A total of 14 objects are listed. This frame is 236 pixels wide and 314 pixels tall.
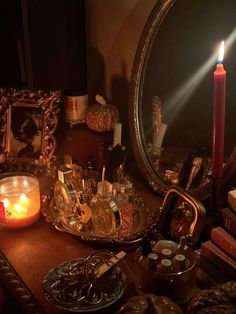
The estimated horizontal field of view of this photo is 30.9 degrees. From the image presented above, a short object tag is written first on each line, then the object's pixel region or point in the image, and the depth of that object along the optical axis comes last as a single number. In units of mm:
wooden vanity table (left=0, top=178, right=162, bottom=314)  767
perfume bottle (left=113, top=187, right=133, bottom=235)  942
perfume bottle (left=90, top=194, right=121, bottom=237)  931
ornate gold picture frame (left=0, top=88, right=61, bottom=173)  1177
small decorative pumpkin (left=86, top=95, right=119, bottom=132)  1207
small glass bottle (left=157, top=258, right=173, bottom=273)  721
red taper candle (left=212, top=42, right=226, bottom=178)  795
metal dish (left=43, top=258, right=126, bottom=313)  747
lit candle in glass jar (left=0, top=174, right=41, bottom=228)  991
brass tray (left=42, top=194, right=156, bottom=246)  906
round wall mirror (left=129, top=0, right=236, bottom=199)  915
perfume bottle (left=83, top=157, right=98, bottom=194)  1052
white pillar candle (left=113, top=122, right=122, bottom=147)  1167
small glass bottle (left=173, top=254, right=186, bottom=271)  728
